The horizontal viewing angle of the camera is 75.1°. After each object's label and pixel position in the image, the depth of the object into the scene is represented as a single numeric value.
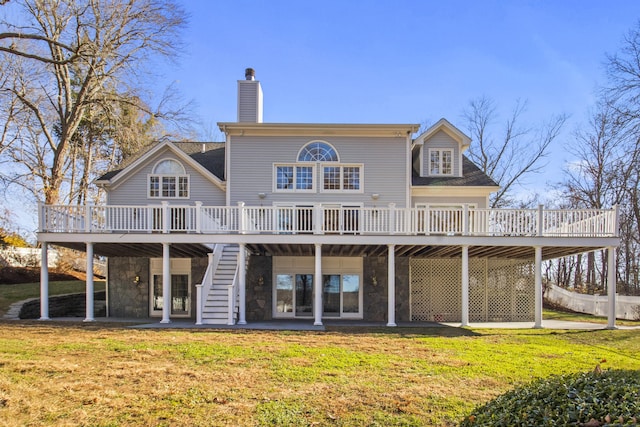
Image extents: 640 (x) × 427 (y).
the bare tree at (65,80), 19.52
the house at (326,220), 15.44
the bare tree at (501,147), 27.17
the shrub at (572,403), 2.40
